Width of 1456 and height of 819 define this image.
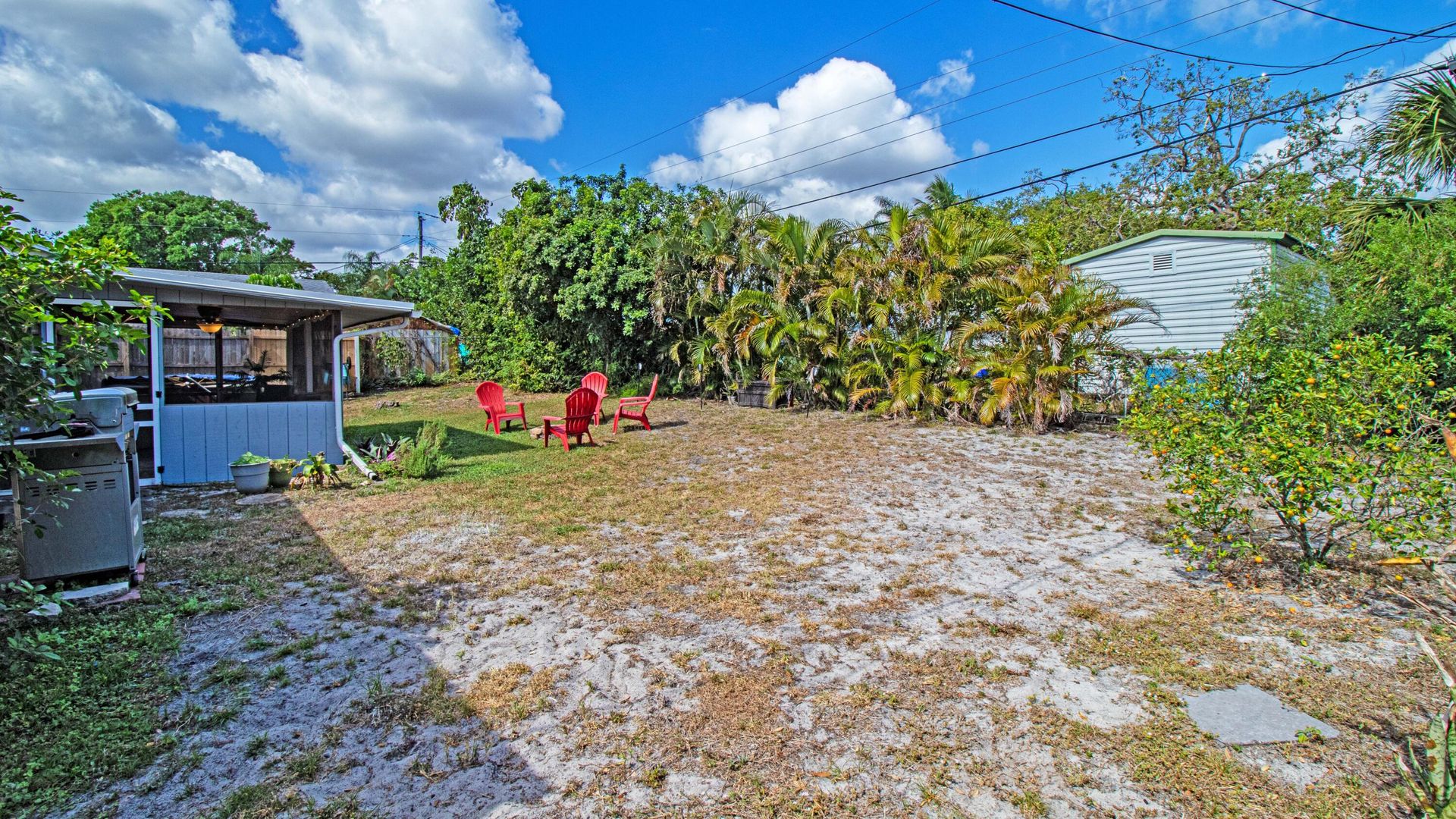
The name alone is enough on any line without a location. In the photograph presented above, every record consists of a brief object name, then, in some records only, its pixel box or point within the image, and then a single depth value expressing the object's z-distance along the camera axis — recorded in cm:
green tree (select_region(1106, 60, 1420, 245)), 1856
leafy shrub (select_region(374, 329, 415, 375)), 2083
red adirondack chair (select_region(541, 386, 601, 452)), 938
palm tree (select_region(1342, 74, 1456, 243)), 742
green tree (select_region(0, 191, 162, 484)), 254
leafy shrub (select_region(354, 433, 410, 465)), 825
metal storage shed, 1000
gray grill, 369
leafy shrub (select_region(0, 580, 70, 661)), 240
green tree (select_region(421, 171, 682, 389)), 1569
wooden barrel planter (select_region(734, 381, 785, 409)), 1402
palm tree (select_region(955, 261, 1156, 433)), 989
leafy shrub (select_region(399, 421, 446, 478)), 755
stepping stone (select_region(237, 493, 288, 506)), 641
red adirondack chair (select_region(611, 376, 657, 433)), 1127
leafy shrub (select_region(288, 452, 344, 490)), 698
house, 709
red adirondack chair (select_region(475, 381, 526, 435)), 1119
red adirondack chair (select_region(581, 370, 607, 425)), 1178
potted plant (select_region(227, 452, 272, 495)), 672
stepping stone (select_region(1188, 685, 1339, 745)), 258
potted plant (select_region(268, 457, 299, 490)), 698
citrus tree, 352
